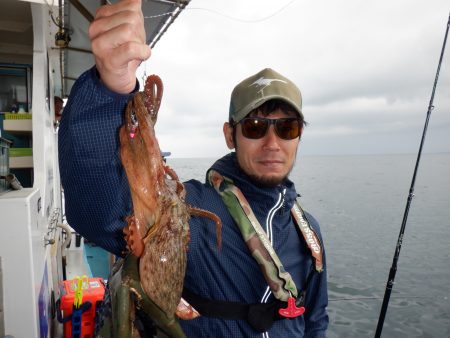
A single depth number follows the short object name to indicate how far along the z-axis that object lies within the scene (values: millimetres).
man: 396
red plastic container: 1353
